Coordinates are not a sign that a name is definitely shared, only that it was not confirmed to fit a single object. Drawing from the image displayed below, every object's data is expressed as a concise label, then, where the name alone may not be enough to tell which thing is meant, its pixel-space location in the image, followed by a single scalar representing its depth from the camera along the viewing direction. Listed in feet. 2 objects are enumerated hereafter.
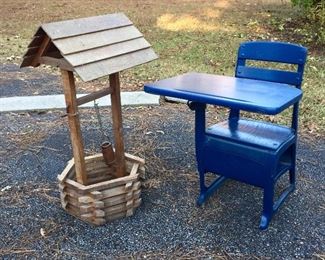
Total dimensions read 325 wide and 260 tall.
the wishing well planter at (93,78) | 7.18
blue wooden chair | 7.91
